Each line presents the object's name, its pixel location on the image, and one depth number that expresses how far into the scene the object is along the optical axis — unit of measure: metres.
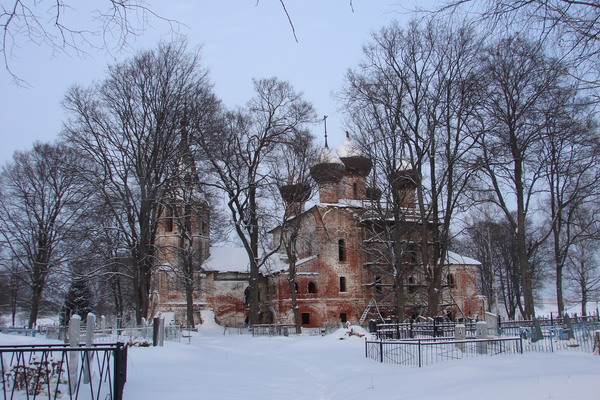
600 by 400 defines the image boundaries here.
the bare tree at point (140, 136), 22.22
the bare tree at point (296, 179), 33.47
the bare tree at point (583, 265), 39.62
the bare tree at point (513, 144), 19.91
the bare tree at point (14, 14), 4.52
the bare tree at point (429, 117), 21.11
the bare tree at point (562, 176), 21.34
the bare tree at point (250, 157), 32.84
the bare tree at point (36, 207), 29.72
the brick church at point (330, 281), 40.81
